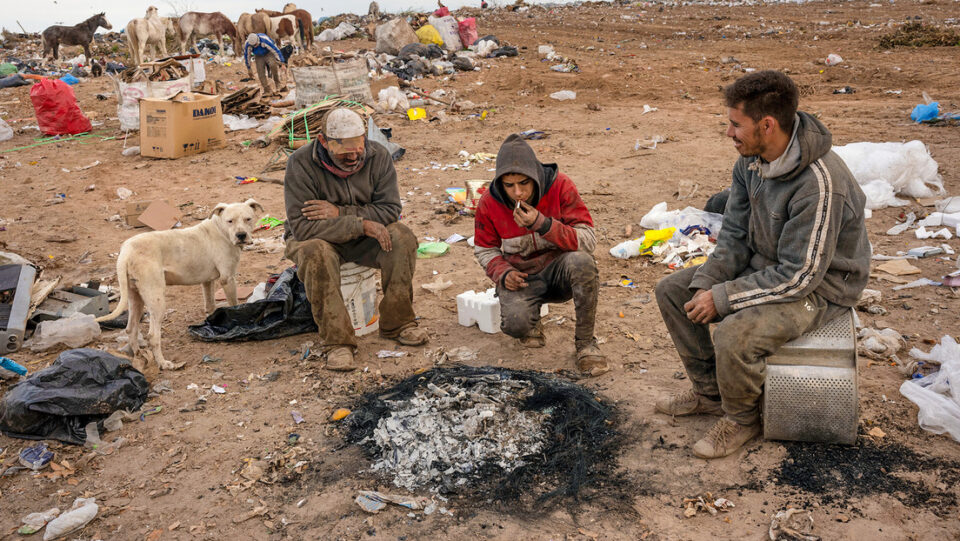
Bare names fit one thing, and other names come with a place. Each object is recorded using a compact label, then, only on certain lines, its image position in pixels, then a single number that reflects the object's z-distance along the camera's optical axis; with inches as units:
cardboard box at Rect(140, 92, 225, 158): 393.4
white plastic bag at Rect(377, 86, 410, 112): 488.4
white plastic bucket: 186.4
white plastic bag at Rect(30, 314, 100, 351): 189.6
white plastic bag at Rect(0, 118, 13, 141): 475.5
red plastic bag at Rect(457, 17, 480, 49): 729.6
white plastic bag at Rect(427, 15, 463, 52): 717.3
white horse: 712.4
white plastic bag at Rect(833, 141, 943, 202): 257.9
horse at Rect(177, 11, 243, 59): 849.5
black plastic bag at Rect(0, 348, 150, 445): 143.8
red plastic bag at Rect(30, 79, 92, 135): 461.4
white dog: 176.9
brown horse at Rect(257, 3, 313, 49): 829.8
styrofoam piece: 188.1
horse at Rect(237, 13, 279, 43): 743.1
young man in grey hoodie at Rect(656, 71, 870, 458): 109.7
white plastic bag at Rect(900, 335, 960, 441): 124.3
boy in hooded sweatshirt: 155.4
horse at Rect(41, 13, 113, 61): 844.6
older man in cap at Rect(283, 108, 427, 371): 174.4
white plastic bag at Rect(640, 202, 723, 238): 240.2
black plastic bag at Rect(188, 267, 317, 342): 194.2
